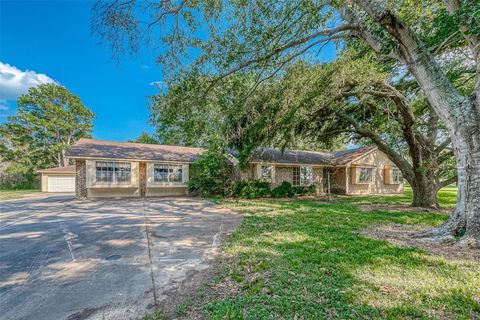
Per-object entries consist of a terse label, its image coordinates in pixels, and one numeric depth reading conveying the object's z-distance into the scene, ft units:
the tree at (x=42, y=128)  97.19
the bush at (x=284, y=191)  54.39
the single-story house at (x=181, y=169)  48.80
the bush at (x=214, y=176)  49.12
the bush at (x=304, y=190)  59.11
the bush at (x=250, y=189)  49.85
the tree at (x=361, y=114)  26.86
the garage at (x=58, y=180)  79.97
